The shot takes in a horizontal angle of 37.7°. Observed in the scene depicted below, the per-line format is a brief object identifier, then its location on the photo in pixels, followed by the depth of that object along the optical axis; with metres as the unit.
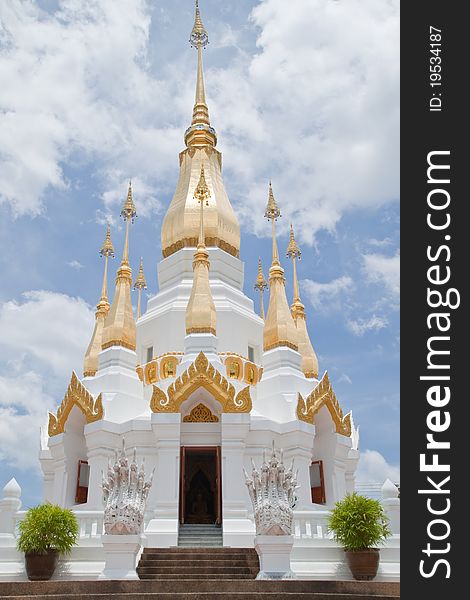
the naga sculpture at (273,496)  13.52
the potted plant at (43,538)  13.82
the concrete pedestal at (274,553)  13.29
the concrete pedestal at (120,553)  13.33
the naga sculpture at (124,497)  13.49
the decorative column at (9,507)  15.34
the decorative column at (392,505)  15.30
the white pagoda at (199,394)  18.94
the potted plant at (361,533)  13.99
